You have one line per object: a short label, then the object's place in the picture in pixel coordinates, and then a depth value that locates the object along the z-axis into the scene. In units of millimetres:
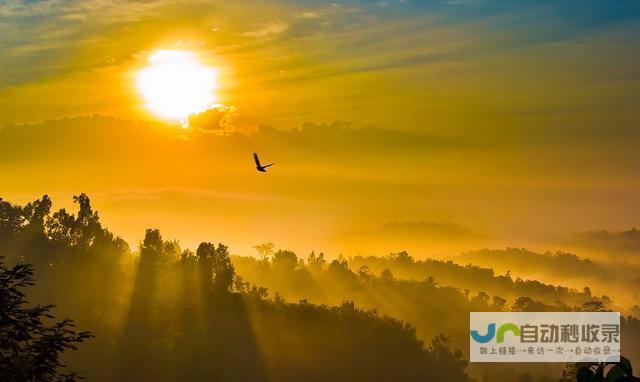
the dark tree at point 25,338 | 34875
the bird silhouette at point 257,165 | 71112
